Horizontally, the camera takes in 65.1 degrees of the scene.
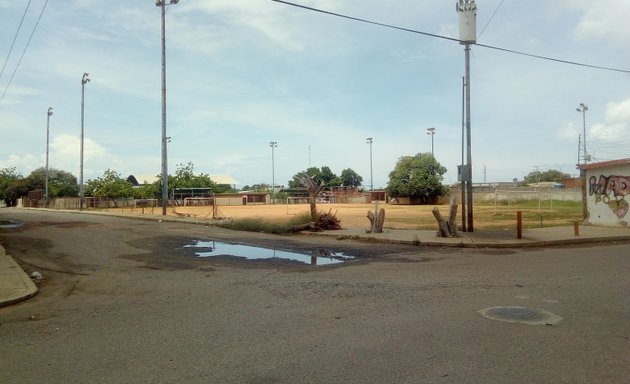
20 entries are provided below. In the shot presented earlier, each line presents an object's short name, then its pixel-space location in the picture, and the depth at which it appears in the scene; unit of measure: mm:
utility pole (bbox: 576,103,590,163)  80312
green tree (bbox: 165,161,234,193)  84938
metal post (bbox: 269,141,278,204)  94481
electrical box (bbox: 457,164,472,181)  19734
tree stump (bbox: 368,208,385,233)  20328
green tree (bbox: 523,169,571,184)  128500
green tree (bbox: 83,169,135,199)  71000
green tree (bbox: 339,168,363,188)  143062
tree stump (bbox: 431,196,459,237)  18109
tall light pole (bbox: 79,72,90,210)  59181
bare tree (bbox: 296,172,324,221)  23453
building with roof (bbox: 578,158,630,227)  20234
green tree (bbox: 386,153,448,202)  75938
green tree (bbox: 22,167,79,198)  91312
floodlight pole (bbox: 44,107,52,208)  71512
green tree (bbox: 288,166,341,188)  128312
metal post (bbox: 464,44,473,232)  19594
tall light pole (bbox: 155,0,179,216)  38188
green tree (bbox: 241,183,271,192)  132500
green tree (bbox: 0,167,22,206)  98875
